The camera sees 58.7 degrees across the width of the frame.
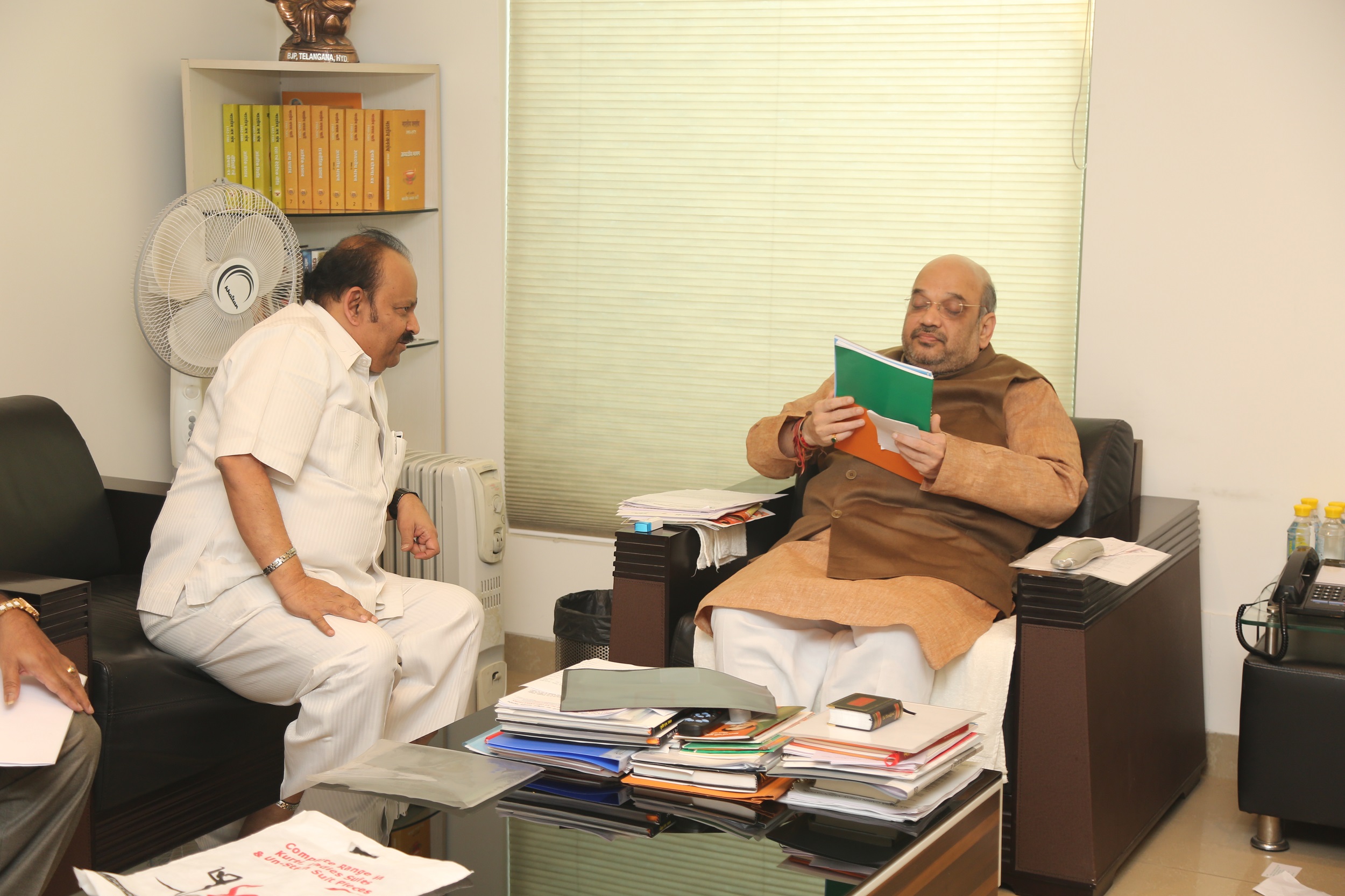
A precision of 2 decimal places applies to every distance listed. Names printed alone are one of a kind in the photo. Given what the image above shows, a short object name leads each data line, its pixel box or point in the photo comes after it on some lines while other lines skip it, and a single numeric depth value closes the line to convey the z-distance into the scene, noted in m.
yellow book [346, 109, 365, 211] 3.62
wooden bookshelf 3.62
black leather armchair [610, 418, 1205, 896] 2.16
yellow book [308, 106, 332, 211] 3.63
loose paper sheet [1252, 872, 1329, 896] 2.31
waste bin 2.91
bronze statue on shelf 3.62
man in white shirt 2.25
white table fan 2.99
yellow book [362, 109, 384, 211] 3.63
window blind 3.14
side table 2.38
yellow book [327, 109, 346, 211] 3.62
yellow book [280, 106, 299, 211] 3.65
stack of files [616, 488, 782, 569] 2.61
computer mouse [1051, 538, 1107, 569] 2.21
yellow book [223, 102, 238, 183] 3.60
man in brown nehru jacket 2.31
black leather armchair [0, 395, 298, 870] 2.14
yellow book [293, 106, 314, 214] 3.64
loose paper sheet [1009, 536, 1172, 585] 2.24
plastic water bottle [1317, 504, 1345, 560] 2.75
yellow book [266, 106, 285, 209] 3.66
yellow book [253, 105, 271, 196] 3.64
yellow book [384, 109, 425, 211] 3.66
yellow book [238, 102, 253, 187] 3.62
